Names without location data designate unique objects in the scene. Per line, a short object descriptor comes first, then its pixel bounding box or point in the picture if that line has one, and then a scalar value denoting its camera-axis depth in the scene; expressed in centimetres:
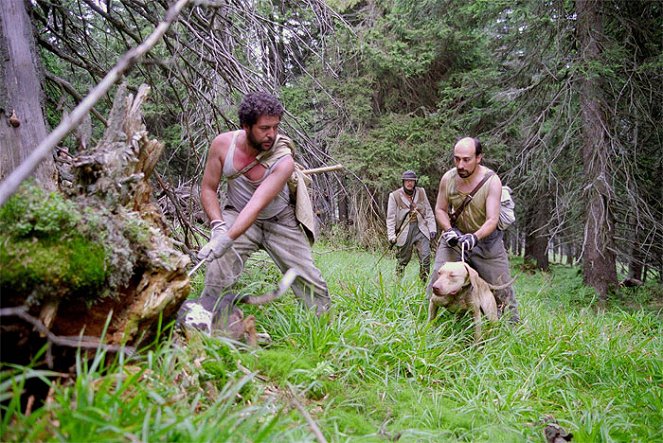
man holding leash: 529
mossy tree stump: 205
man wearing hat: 845
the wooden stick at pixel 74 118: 123
